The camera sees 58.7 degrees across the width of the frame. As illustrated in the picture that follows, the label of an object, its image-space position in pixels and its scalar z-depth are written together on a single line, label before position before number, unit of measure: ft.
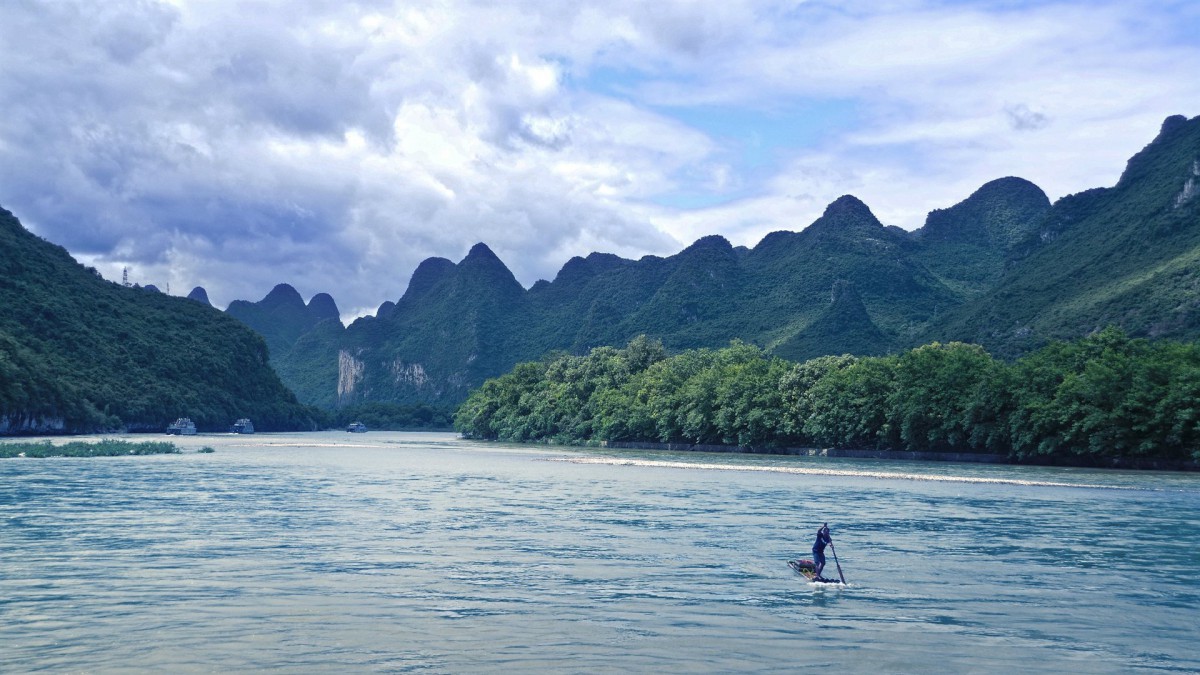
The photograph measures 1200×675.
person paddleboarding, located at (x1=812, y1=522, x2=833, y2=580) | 97.91
